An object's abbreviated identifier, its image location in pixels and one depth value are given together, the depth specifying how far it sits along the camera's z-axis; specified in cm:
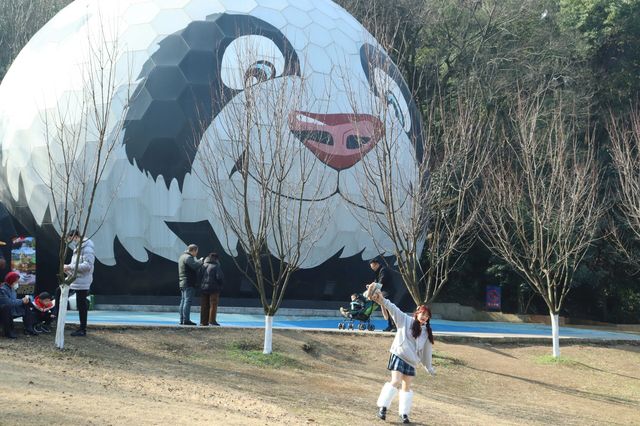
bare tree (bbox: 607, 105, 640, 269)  1977
